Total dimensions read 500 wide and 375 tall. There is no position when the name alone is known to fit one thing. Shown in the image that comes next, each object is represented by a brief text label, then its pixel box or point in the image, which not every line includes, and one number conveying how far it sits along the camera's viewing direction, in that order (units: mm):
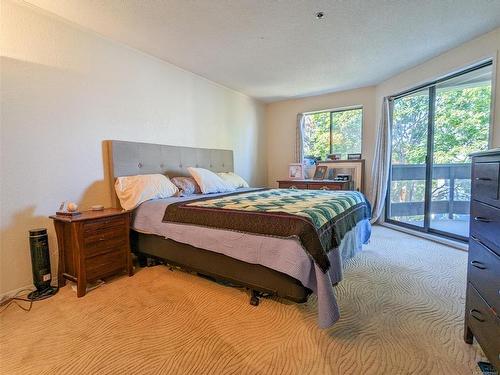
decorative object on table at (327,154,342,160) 4680
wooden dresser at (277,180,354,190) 4113
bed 1552
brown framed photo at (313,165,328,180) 4645
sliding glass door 2971
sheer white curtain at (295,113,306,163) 4957
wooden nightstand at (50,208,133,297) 1992
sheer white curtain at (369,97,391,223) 3990
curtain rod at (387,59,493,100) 2724
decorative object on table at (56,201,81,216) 2072
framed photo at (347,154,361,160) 4492
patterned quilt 1595
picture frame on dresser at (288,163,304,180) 4746
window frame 4441
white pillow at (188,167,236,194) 3137
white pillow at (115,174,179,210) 2477
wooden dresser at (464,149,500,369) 1078
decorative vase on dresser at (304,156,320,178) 4867
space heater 1974
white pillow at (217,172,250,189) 3683
